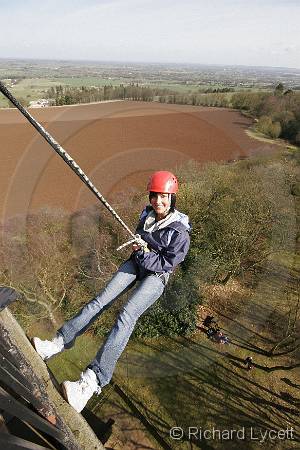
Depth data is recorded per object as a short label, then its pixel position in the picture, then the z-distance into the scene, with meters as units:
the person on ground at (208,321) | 21.44
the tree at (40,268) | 19.27
